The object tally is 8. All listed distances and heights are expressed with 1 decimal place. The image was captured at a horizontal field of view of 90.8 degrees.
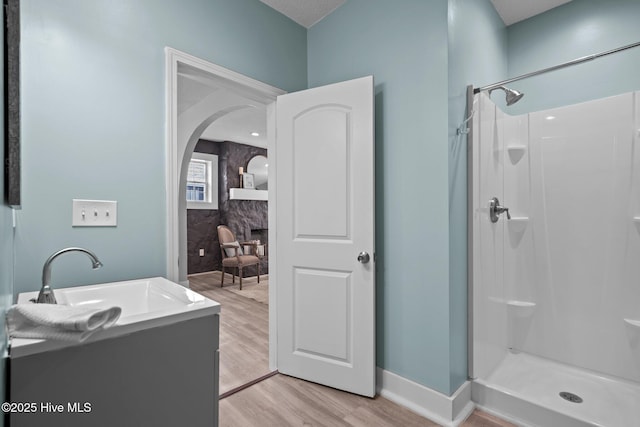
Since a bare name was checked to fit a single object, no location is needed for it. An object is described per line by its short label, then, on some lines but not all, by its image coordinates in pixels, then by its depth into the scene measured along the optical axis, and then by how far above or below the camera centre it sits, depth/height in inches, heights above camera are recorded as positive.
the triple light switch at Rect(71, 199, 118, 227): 55.8 +0.8
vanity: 32.0 -17.9
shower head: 67.5 +25.6
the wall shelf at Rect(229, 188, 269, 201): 234.2 +17.3
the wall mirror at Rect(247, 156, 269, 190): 255.0 +37.2
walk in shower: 75.1 -12.0
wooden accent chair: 197.9 -24.5
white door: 75.7 -5.0
